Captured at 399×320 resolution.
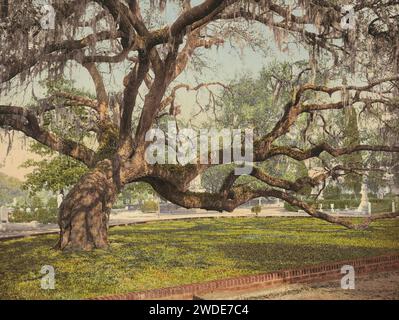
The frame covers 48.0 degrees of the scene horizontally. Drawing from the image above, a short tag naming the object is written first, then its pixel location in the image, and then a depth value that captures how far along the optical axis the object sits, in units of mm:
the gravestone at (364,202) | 38125
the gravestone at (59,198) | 31781
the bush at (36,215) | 29558
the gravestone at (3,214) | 28812
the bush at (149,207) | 44281
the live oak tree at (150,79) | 11703
